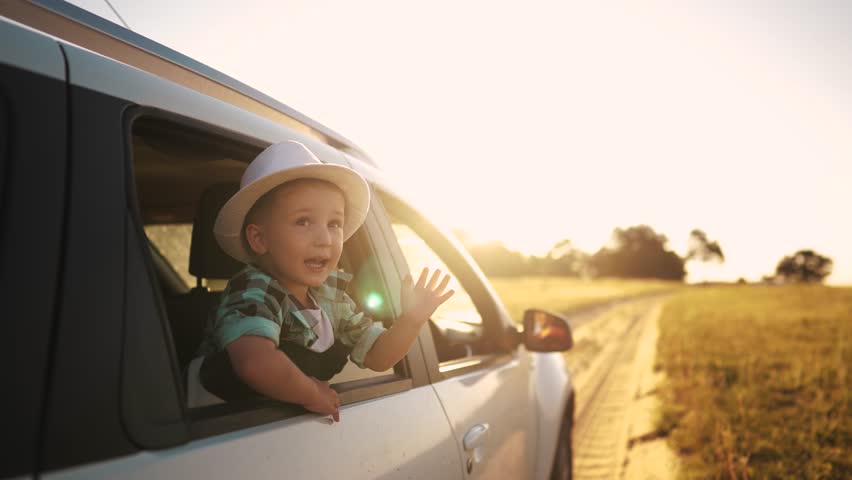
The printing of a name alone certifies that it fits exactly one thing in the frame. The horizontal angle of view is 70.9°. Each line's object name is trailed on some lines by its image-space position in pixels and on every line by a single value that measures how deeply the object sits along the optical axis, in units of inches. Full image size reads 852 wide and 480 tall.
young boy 51.0
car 32.7
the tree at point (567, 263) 3735.2
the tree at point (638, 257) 5310.0
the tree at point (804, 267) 5251.0
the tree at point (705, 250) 5949.8
